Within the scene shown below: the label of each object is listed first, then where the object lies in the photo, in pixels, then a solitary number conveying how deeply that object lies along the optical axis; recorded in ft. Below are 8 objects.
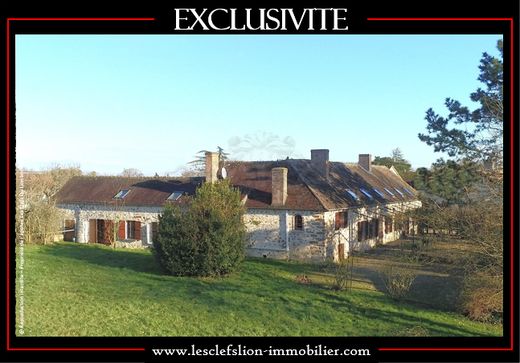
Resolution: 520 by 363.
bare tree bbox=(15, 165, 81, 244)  68.95
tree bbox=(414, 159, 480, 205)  47.01
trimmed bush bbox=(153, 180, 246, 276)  52.60
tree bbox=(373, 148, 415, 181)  144.95
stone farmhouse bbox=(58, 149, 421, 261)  67.87
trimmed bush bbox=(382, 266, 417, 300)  45.79
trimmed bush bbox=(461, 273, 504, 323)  37.70
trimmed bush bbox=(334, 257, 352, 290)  48.11
